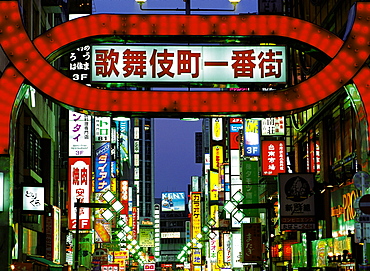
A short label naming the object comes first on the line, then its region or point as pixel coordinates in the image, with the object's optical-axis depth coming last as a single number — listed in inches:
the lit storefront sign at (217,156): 3560.5
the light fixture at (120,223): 2082.9
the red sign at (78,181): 1812.3
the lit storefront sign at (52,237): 1608.0
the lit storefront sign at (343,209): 1073.6
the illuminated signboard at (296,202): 1237.7
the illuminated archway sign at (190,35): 649.0
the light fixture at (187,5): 687.1
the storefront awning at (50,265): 1395.2
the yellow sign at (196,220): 4077.8
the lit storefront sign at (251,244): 1645.9
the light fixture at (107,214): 1417.1
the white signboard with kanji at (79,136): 1806.1
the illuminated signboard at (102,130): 2249.9
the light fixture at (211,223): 2918.8
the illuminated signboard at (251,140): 1957.4
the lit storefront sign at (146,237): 7121.1
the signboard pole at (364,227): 630.5
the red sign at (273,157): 1684.3
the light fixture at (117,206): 1401.3
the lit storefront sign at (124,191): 3875.5
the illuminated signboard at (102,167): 2240.4
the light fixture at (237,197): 1531.7
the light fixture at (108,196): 1378.0
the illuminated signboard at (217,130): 3503.9
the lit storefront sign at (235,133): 2496.6
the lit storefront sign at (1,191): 627.6
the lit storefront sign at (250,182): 1926.7
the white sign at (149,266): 5103.3
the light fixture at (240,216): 1928.5
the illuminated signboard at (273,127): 1708.9
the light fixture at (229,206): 1523.1
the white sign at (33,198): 1343.5
